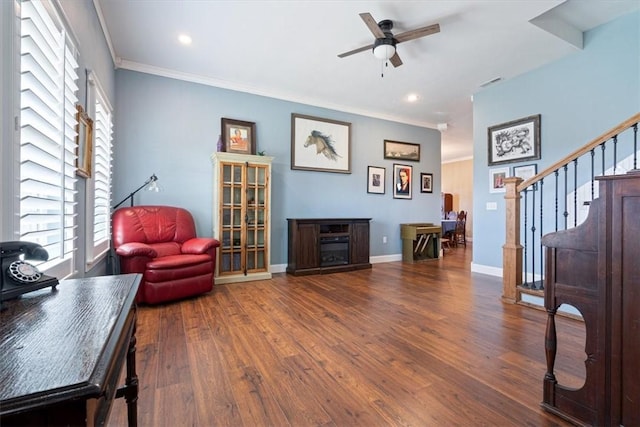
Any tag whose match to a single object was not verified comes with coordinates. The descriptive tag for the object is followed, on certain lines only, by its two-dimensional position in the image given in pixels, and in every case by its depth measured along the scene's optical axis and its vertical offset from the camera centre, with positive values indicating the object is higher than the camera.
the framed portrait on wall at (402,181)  5.96 +0.68
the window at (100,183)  2.51 +0.28
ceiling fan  2.74 +1.77
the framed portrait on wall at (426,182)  6.30 +0.68
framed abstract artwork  4.06 +1.09
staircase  3.09 +0.17
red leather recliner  2.94 -0.44
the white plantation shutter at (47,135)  1.35 +0.42
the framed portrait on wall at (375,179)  5.64 +0.67
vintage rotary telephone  0.86 -0.19
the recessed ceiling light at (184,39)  3.20 +1.95
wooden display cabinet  3.95 -0.04
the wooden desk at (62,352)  0.45 -0.28
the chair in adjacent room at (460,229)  8.77 -0.47
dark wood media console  4.51 -0.53
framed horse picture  4.88 +1.21
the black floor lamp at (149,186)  3.63 +0.34
